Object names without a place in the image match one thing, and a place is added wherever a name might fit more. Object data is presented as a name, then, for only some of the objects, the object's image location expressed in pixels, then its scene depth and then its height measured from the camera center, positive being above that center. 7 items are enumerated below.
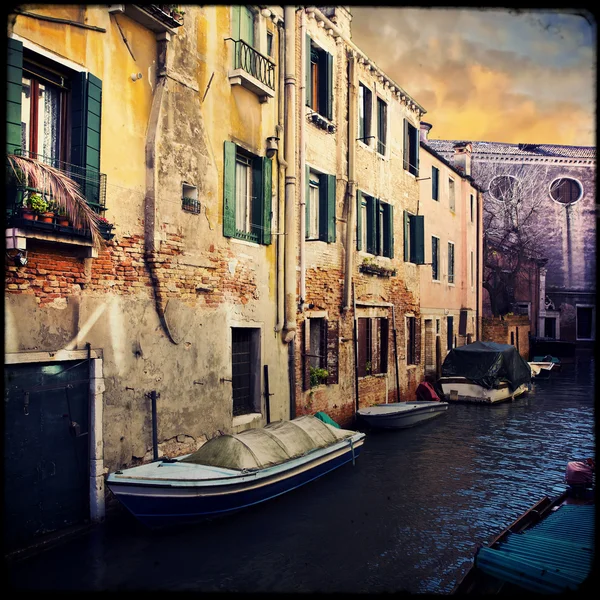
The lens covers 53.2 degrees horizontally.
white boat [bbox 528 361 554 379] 26.95 -2.45
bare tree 34.94 +5.62
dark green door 6.74 -1.60
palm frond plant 6.49 +1.43
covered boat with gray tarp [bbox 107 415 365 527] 7.25 -2.11
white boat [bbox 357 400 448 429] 14.11 -2.40
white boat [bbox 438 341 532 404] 19.09 -1.92
